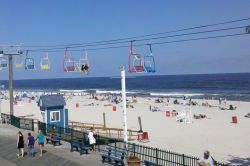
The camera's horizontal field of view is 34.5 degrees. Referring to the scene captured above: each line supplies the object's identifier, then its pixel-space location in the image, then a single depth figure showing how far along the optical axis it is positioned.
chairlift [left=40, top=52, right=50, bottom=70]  27.28
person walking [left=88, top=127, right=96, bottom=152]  21.94
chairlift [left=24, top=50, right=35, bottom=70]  30.29
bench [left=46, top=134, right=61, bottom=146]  24.14
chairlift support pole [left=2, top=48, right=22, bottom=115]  36.34
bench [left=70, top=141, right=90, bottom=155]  21.41
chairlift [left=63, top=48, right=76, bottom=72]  25.09
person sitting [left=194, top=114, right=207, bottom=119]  48.78
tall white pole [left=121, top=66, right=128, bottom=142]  21.46
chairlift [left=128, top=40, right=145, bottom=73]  19.84
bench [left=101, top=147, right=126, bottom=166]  18.59
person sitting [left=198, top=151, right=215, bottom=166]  14.70
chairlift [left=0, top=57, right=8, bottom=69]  35.22
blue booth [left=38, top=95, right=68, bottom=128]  29.78
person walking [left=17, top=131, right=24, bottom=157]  20.94
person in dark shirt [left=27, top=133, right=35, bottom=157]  21.02
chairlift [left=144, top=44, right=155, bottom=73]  19.72
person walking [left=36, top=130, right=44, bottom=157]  21.35
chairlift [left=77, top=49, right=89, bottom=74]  24.15
